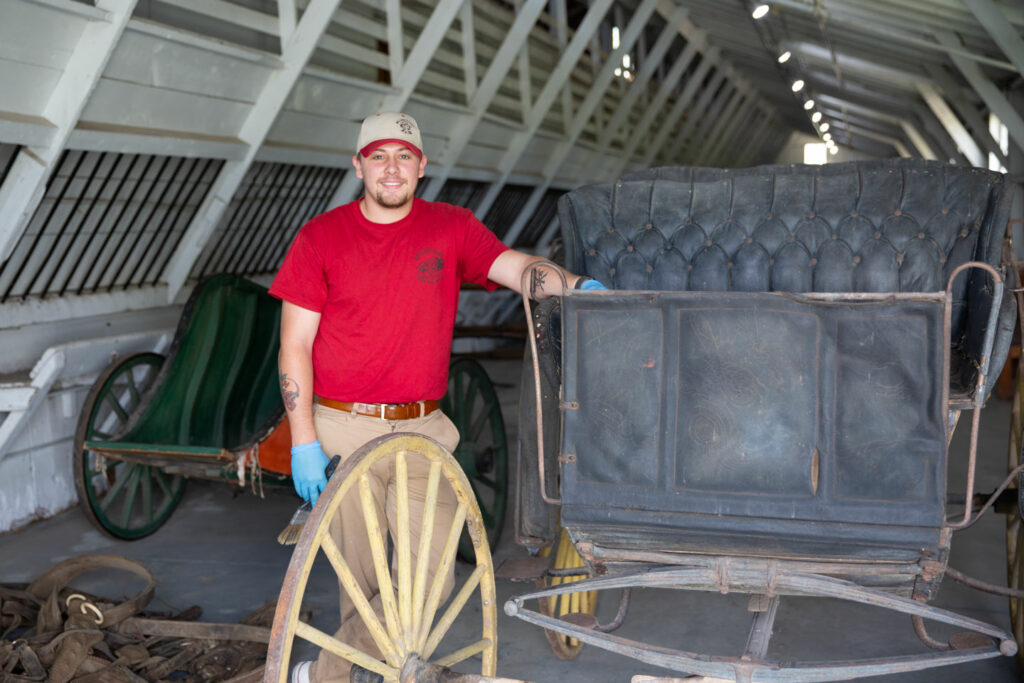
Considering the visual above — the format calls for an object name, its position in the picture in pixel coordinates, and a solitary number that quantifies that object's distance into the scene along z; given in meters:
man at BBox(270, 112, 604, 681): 2.54
